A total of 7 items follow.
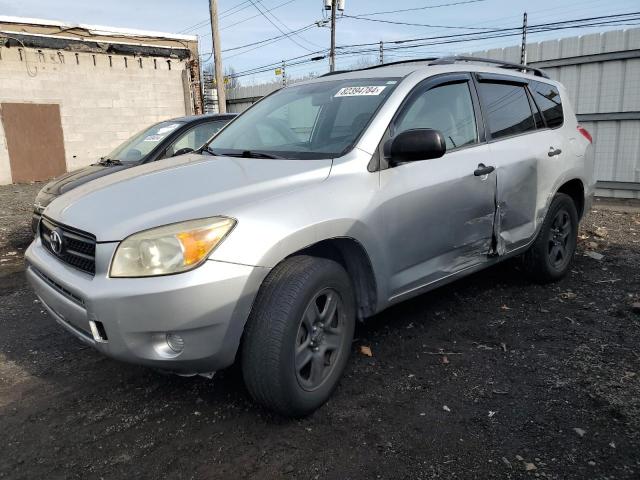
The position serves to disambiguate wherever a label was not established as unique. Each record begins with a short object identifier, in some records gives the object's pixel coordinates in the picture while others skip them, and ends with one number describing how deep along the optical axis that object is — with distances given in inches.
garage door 513.3
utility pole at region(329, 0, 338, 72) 992.2
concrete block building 512.1
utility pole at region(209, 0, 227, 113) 596.9
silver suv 88.3
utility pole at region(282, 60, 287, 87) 619.8
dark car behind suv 221.3
